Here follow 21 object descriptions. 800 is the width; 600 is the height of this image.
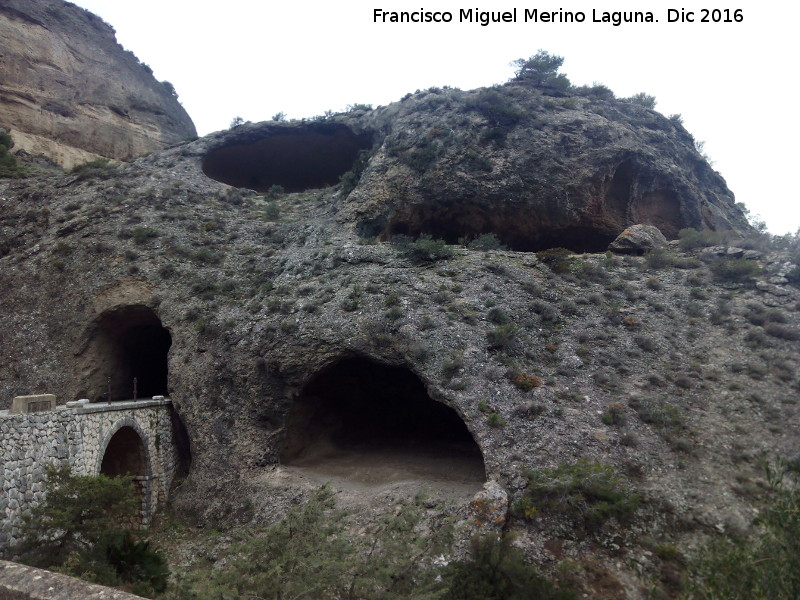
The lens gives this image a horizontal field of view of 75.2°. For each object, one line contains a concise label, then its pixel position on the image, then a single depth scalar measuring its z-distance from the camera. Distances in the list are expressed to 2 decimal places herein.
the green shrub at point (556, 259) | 22.52
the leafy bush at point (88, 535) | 12.22
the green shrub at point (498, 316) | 19.11
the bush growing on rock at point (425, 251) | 22.85
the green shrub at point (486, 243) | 24.73
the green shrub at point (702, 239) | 24.02
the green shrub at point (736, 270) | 20.41
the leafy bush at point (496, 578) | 10.73
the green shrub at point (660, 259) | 22.39
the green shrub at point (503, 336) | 18.04
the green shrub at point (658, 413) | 14.75
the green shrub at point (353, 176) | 28.36
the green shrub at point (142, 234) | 24.30
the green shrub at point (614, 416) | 14.89
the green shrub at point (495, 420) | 15.29
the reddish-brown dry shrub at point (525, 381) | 16.34
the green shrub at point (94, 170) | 27.64
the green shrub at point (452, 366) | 17.08
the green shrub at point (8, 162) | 27.73
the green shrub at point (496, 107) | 27.97
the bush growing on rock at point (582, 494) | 12.35
